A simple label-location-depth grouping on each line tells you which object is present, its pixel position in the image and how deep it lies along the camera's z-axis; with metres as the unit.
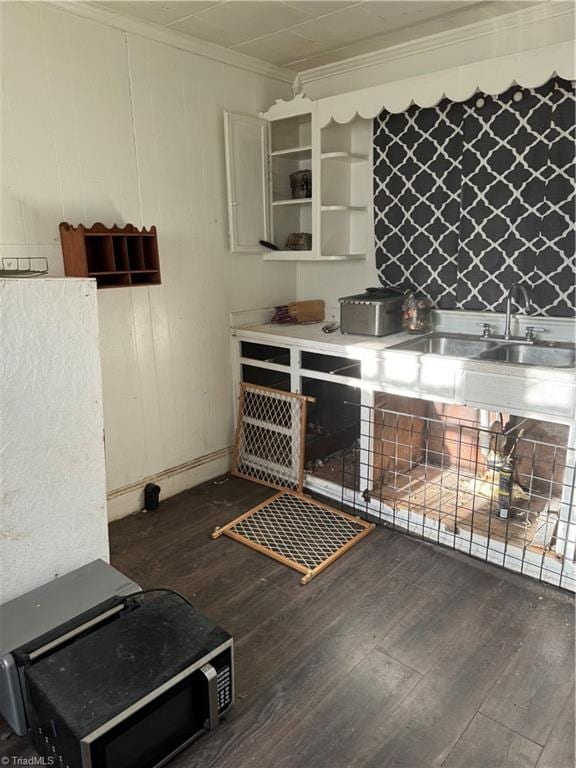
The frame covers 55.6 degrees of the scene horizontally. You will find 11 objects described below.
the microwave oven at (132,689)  1.34
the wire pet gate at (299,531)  2.44
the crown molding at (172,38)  2.29
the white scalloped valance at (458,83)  2.16
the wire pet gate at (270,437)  3.02
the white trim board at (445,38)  2.36
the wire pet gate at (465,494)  2.29
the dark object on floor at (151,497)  2.88
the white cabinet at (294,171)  2.97
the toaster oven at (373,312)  2.79
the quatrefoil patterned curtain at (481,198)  2.46
